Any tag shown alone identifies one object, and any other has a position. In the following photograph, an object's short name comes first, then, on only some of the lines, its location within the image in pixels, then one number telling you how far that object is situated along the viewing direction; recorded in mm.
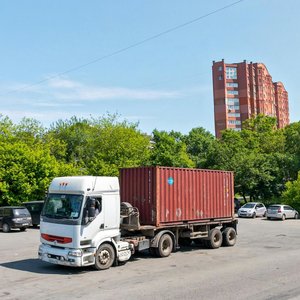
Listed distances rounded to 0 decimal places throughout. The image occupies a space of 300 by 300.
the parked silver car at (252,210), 39219
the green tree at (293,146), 50375
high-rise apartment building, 120688
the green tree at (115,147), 43662
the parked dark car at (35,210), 28031
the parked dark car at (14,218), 25266
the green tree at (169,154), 52125
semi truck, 12125
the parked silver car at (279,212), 36125
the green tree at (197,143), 73688
